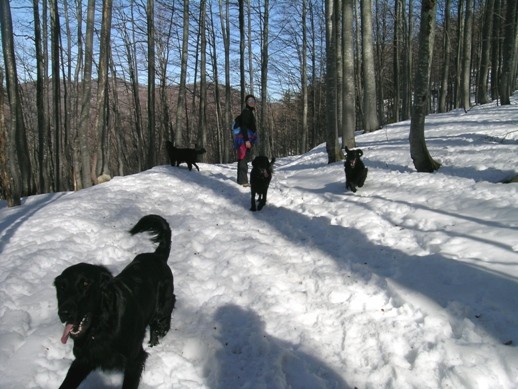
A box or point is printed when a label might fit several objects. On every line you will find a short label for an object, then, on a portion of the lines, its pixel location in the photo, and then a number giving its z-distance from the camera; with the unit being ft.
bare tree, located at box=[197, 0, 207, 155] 77.41
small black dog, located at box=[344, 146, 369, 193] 27.50
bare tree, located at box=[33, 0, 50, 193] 59.00
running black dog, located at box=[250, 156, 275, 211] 26.00
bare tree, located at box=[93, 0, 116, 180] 41.34
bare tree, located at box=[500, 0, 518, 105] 52.03
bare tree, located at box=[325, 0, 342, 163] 37.70
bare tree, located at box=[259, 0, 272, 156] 75.90
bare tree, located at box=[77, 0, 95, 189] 40.65
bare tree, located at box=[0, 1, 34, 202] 31.99
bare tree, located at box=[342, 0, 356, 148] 42.47
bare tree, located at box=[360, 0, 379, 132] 51.11
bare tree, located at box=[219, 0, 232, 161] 80.84
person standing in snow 30.40
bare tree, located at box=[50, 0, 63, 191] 60.00
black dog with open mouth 8.07
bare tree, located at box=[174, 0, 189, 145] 61.16
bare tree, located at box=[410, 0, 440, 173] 26.43
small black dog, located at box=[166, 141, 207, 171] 45.37
